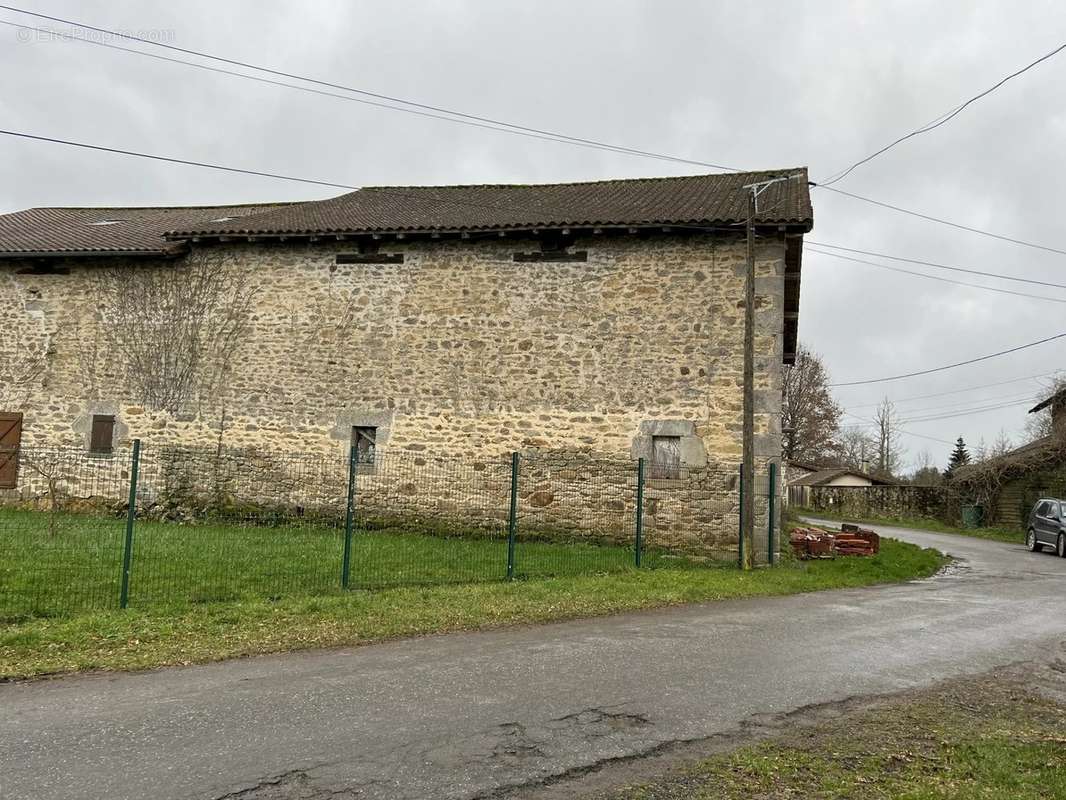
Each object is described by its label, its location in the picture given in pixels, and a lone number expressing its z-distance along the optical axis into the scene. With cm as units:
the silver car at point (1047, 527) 1966
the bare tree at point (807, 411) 4147
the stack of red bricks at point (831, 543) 1457
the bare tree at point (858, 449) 6394
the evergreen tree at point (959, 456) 4613
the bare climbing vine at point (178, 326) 1583
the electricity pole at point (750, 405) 1228
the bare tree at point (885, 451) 6269
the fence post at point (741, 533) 1226
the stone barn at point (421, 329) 1382
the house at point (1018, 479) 2608
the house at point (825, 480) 4173
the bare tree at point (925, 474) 5499
